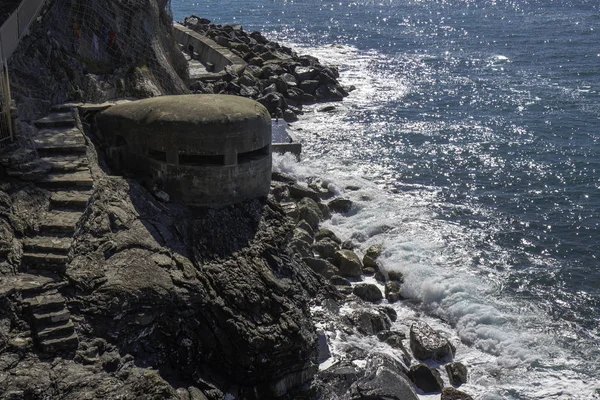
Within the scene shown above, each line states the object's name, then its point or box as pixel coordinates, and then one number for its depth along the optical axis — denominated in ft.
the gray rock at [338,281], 73.20
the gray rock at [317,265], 73.00
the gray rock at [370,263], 78.84
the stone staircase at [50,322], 41.86
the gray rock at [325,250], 78.18
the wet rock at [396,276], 76.61
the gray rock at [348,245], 83.67
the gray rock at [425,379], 58.90
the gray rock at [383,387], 53.72
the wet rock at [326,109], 142.92
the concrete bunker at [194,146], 55.72
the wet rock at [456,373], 60.59
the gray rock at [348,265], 76.07
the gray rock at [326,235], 82.99
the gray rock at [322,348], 59.11
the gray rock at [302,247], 74.33
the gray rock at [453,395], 57.57
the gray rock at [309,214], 85.56
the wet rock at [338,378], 54.75
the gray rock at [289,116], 132.38
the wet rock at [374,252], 80.79
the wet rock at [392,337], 63.77
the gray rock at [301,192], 92.02
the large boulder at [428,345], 63.16
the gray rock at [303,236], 77.67
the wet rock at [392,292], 73.05
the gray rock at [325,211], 91.35
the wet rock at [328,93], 151.25
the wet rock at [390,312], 69.15
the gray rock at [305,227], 81.46
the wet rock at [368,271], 78.38
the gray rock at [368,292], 72.13
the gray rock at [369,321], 65.46
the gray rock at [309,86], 150.71
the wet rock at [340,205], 93.66
